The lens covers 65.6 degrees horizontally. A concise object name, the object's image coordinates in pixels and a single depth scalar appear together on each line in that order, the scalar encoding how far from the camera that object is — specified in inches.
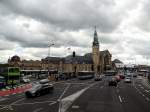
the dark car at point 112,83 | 945.4
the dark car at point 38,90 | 575.6
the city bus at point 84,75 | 1356.5
